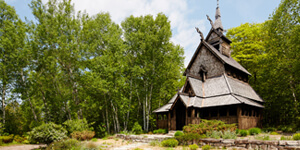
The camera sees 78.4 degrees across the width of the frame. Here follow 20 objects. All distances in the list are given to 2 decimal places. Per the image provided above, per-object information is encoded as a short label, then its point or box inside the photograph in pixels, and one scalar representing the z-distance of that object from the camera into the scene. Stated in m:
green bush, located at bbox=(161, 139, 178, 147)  13.23
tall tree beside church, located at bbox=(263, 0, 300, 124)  21.91
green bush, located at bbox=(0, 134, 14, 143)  21.50
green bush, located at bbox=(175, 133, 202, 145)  13.30
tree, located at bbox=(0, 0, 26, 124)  24.31
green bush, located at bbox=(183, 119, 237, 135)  15.46
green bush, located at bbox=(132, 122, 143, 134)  24.44
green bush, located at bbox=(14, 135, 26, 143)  23.77
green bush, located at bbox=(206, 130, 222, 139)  13.44
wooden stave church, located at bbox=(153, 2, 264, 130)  19.87
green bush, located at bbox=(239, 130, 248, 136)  16.63
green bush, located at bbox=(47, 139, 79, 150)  13.37
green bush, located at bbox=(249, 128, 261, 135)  17.33
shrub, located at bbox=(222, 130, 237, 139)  12.95
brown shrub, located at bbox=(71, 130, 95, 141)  19.37
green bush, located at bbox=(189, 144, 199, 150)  11.91
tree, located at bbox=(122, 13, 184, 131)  28.03
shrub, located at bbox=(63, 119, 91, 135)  20.84
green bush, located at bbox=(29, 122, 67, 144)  15.10
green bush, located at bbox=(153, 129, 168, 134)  22.55
